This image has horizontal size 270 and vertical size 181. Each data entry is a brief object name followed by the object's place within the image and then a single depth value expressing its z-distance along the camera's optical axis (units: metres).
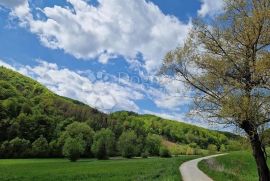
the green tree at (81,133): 69.47
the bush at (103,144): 65.88
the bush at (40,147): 64.92
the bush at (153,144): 83.26
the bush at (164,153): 81.43
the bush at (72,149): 58.92
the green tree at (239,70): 8.56
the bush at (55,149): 67.48
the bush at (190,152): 98.48
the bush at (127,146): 72.40
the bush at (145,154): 75.38
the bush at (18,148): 63.15
